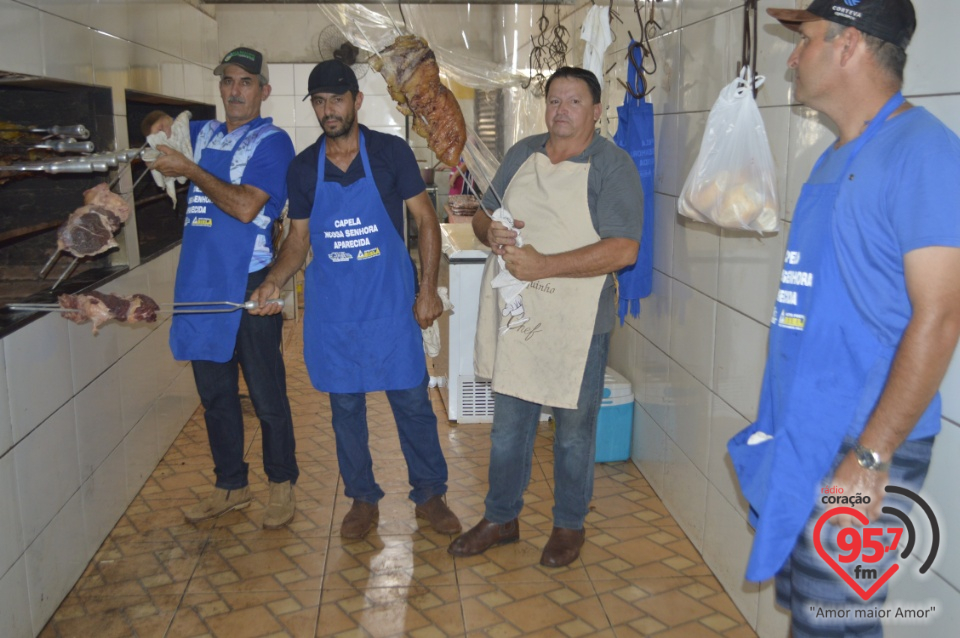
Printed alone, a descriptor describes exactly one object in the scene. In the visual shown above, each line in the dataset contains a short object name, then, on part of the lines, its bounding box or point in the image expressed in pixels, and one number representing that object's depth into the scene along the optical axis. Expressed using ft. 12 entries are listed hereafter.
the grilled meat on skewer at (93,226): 9.00
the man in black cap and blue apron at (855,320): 4.97
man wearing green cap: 10.46
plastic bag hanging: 7.70
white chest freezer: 15.12
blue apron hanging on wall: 11.82
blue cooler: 13.15
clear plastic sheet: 13.55
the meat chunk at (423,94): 9.69
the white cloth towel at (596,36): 12.20
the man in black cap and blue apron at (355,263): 10.02
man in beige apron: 9.20
